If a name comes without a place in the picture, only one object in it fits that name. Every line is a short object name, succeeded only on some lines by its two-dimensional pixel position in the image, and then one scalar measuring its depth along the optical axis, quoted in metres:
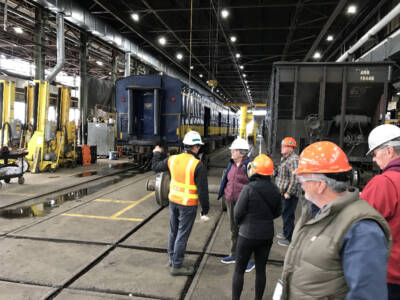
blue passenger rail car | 11.16
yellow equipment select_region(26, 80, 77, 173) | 11.29
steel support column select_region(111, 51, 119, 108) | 20.45
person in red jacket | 1.81
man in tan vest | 1.18
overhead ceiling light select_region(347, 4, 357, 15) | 11.90
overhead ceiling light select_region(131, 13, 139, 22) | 15.21
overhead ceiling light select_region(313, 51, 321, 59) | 18.84
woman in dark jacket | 2.92
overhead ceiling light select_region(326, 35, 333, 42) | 16.27
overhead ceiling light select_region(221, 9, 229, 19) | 13.69
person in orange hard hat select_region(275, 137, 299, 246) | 4.57
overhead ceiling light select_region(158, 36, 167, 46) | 18.59
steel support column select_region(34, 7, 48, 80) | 14.32
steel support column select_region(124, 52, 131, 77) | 19.12
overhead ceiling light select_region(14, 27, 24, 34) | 17.25
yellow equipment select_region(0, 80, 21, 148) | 11.44
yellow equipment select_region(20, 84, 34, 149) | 11.67
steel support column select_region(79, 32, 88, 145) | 17.27
